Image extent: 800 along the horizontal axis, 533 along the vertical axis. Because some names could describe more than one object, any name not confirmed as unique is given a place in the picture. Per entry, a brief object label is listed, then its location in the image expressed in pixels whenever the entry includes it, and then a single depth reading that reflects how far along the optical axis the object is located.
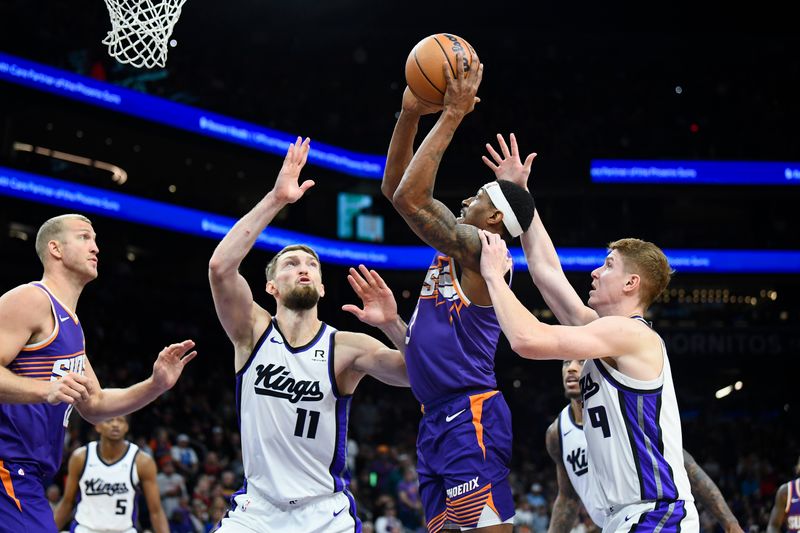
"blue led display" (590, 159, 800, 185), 22.58
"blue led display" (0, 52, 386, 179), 17.83
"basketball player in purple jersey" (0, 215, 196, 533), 4.31
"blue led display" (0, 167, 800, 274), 17.86
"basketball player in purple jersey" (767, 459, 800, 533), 6.71
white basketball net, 6.19
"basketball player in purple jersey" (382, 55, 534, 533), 4.42
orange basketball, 4.69
